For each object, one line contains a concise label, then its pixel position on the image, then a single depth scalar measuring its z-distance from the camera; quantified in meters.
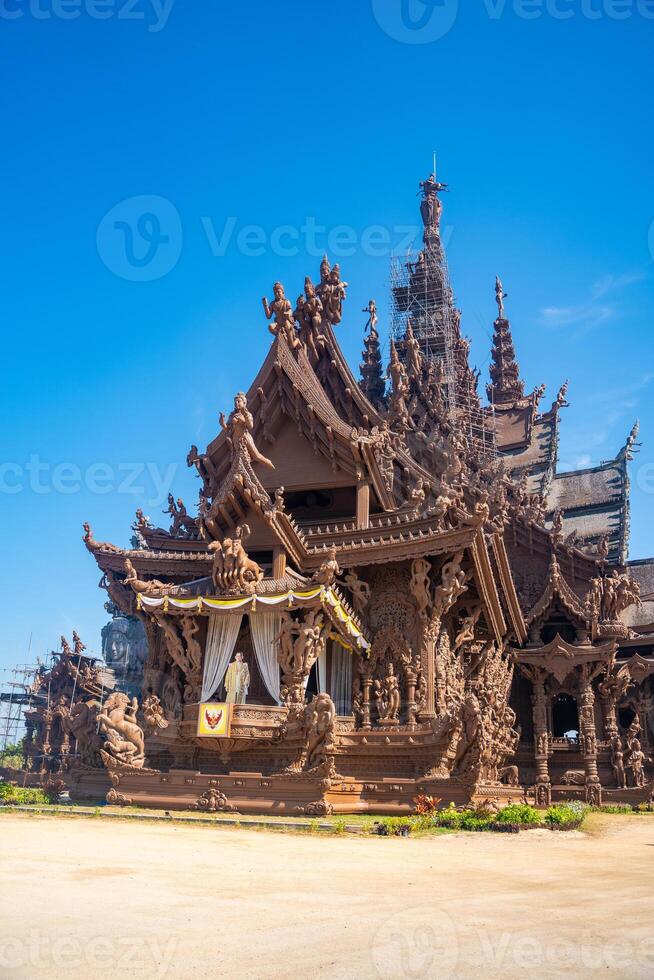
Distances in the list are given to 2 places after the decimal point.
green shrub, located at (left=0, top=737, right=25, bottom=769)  45.22
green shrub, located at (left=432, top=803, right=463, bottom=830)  13.35
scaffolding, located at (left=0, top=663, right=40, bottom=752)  41.88
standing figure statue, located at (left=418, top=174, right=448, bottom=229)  46.41
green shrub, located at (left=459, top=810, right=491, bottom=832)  12.96
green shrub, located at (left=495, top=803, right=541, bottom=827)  13.23
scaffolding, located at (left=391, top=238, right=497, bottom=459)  39.22
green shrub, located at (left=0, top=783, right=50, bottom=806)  16.05
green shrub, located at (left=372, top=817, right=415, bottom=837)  12.53
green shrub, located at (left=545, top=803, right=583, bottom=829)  13.88
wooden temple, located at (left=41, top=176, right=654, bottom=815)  16.75
